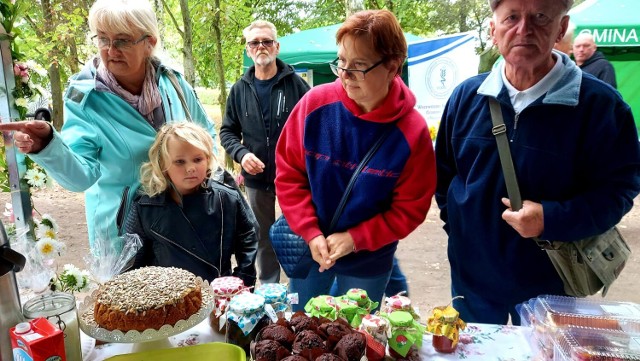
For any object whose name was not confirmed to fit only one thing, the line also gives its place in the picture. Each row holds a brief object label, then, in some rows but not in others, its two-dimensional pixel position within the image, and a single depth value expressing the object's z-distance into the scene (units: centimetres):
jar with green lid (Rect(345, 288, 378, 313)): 151
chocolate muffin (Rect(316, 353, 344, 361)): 113
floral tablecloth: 145
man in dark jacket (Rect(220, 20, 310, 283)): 365
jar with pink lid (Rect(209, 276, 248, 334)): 152
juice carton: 114
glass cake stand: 133
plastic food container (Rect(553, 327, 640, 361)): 123
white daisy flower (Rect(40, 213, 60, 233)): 210
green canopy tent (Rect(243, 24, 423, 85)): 669
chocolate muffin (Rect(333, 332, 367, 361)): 117
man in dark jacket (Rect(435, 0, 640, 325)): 165
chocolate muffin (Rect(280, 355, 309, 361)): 114
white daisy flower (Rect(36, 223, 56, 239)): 200
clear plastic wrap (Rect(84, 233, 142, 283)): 162
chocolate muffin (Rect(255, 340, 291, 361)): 117
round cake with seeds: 135
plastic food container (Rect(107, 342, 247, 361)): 133
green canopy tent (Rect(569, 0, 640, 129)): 665
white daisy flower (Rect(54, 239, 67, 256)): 178
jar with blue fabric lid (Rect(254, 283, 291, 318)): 146
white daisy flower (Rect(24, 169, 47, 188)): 220
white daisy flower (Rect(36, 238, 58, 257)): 164
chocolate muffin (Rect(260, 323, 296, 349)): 123
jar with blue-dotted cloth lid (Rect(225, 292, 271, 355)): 138
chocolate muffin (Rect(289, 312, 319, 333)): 129
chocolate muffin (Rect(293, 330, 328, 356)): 117
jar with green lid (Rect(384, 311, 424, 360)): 139
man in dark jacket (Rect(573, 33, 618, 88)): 508
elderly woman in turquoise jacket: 196
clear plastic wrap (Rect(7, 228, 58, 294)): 150
